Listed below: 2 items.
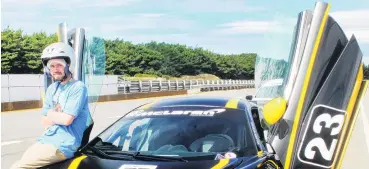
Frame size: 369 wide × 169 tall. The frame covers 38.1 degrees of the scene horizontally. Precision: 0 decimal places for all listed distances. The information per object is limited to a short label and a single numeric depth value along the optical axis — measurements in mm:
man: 4316
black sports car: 4199
